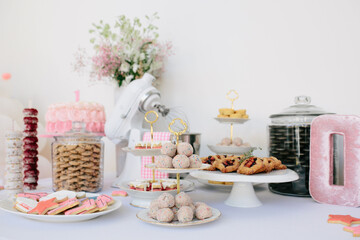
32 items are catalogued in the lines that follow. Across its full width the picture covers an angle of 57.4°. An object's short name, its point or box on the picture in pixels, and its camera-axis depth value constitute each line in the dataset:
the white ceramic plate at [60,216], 0.73
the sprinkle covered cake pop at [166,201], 0.74
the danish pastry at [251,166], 0.90
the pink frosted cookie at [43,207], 0.74
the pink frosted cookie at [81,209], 0.74
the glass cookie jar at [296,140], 1.07
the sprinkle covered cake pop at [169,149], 0.82
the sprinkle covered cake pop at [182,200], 0.76
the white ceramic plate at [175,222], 0.69
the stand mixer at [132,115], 1.30
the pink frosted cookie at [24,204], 0.77
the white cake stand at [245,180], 0.86
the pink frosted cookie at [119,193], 1.07
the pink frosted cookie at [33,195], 0.88
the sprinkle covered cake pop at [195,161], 0.79
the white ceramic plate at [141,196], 0.89
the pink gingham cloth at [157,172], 1.22
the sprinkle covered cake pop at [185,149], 0.81
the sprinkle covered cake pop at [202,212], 0.72
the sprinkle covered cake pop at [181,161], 0.77
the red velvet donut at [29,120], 1.21
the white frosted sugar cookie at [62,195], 0.82
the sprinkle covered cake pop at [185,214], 0.70
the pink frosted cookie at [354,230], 0.66
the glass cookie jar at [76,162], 1.08
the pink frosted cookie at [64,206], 0.74
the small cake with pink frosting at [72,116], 1.44
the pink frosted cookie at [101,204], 0.76
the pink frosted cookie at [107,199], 0.82
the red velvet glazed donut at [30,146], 1.20
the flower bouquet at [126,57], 1.48
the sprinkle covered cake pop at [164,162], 0.79
